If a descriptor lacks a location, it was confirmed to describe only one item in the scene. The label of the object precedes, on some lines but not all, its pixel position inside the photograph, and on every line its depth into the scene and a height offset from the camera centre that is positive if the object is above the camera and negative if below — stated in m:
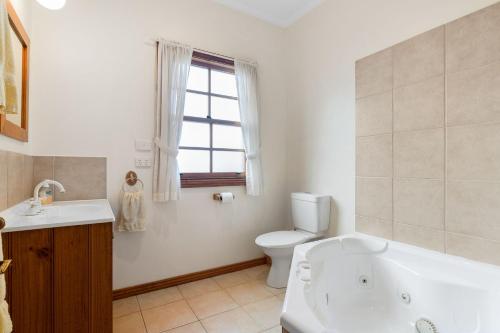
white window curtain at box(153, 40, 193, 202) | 2.09 +0.45
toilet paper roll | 2.36 -0.29
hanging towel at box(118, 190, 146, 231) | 1.91 -0.36
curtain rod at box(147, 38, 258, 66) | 2.12 +1.11
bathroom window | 2.35 +0.39
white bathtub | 1.12 -0.65
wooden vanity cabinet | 1.06 -0.52
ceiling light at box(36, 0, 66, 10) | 1.47 +0.99
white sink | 1.09 -0.26
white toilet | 2.15 -0.65
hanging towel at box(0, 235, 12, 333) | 0.70 -0.43
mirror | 1.26 +0.54
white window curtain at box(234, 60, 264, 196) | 2.51 +0.49
